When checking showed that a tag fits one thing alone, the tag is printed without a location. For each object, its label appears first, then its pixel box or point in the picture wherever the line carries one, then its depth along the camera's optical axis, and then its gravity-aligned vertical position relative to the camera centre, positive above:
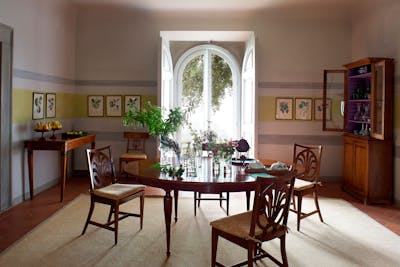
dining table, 3.27 -0.55
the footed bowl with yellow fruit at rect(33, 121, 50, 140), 5.56 -0.11
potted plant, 6.03 +0.04
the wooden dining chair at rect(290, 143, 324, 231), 4.17 -0.74
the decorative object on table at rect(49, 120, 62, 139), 5.82 -0.09
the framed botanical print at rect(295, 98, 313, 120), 7.28 +0.34
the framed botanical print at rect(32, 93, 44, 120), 5.73 +0.24
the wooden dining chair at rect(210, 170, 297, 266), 2.77 -0.85
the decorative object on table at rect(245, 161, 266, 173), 3.70 -0.48
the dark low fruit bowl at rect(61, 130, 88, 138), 6.13 -0.24
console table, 5.39 -0.40
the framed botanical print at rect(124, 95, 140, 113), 7.44 +0.42
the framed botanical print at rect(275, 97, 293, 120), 7.29 +0.33
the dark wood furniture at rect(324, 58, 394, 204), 5.51 -0.31
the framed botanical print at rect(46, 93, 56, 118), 6.20 +0.27
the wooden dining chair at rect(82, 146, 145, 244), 3.80 -0.76
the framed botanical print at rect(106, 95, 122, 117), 7.45 +0.34
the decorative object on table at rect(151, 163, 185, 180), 3.51 -0.50
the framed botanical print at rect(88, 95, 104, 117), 7.45 +0.31
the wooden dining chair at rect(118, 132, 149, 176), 6.73 -0.54
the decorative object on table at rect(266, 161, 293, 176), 3.60 -0.48
